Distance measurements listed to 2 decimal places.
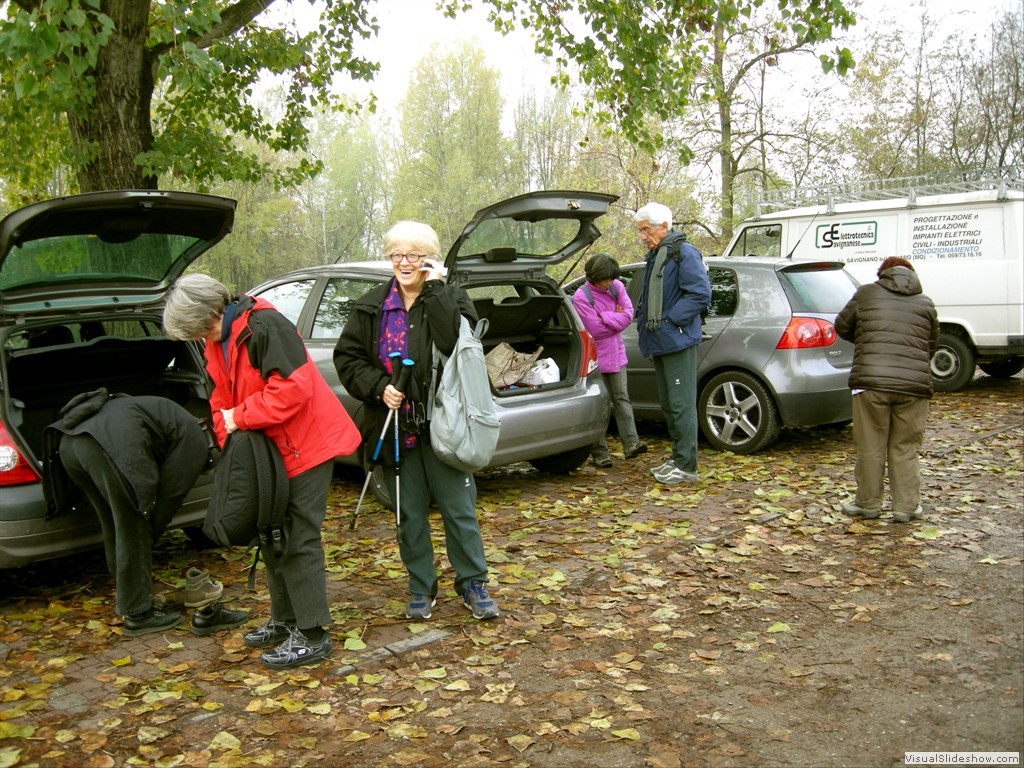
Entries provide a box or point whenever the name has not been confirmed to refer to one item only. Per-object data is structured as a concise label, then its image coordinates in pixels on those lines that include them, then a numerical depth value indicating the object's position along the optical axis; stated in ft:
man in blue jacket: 21.86
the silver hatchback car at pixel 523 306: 19.72
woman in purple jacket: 24.43
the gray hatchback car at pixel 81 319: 14.83
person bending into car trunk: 13.73
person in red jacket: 12.01
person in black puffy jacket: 18.42
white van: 34.32
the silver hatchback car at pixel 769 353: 24.40
